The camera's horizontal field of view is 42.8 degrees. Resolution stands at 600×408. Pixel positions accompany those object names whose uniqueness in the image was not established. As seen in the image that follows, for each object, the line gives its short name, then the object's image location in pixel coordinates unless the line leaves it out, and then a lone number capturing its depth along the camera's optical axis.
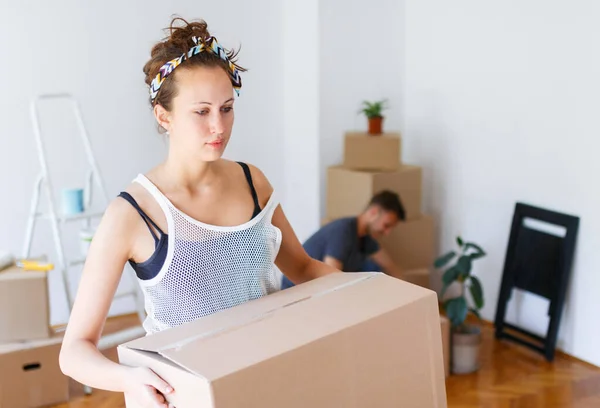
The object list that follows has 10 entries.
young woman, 1.32
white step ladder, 3.72
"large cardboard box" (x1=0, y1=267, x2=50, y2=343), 3.23
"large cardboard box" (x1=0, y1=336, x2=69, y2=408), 3.24
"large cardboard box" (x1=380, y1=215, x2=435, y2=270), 4.08
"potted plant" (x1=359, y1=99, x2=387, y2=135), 4.03
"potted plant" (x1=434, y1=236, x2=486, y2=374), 3.59
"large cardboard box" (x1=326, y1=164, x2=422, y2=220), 3.93
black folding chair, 3.67
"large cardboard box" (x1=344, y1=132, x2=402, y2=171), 3.97
